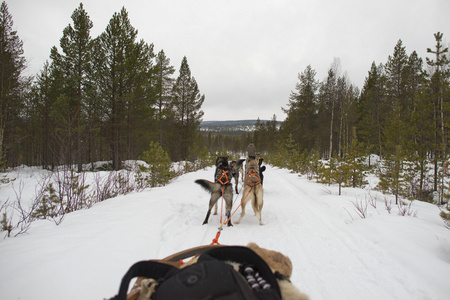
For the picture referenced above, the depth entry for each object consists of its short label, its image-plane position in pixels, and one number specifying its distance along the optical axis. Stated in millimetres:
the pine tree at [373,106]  22984
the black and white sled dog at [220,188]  4520
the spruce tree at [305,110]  26031
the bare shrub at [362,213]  4387
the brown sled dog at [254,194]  4664
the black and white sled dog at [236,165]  6466
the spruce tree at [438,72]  9945
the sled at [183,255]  1290
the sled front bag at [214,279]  858
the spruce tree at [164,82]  24078
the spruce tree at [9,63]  12750
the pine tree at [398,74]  21750
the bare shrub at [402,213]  4328
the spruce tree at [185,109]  25938
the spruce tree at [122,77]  15062
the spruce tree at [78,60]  14516
